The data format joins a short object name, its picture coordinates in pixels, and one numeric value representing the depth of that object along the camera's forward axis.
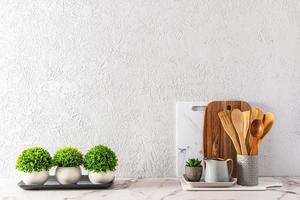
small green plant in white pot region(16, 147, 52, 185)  1.50
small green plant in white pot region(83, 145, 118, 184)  1.51
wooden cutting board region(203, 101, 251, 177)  1.69
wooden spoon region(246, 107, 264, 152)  1.58
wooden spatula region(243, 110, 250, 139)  1.58
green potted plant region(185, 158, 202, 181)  1.56
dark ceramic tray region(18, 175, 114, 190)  1.50
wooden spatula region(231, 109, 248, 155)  1.59
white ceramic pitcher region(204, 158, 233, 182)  1.52
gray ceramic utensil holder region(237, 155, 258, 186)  1.55
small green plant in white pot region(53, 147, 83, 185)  1.51
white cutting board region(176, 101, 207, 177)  1.73
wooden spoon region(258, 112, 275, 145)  1.58
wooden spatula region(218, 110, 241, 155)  1.60
